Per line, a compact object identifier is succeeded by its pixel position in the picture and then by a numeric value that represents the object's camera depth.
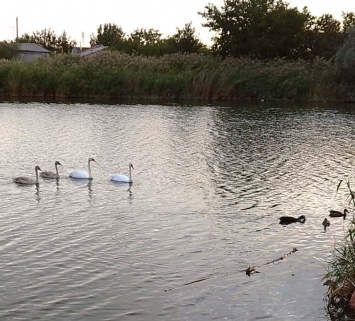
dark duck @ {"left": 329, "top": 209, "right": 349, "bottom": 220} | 14.91
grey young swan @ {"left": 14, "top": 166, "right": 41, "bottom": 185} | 17.94
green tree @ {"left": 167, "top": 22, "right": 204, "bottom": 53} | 69.19
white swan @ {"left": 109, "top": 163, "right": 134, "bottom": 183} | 18.58
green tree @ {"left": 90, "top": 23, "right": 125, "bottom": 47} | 118.00
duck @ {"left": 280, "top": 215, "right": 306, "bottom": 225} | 14.37
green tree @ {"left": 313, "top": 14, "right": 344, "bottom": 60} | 62.75
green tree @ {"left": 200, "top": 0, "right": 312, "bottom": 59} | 60.31
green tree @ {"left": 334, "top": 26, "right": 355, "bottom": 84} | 50.78
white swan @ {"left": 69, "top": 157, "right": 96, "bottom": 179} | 18.91
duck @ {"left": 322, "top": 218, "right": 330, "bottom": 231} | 14.18
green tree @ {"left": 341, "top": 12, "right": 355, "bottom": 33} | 69.81
